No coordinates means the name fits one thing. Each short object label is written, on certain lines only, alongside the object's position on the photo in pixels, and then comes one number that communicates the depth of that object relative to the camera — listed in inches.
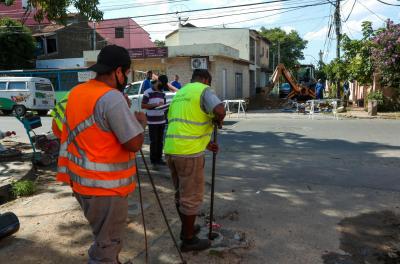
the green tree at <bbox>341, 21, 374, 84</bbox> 796.6
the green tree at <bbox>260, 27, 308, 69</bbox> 2295.8
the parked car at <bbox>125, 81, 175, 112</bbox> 560.1
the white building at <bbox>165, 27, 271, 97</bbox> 1285.7
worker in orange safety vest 98.9
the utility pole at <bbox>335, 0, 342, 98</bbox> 954.1
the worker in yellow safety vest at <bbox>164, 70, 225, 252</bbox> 147.9
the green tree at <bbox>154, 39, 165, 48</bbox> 2372.0
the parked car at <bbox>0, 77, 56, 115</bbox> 822.5
